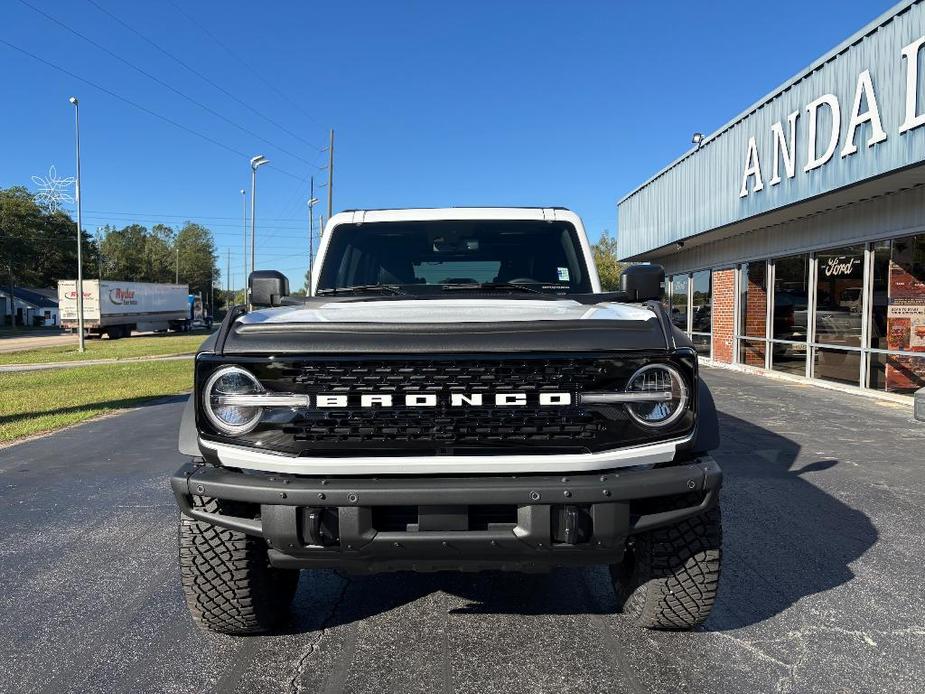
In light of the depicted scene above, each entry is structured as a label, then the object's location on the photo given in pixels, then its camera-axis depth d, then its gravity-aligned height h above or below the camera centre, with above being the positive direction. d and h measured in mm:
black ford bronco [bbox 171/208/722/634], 2312 -432
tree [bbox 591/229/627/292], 44041 +4717
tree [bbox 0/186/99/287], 61562 +7079
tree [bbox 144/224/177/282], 102250 +8363
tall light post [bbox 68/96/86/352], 25969 +1074
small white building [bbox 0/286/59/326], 72000 +925
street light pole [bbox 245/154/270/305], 41594 +9282
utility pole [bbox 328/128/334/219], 42031 +8700
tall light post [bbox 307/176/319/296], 47259 +7742
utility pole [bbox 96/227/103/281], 94062 +10959
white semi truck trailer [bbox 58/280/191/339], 38781 +634
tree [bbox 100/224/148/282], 97000 +9196
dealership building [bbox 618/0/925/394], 8766 +1883
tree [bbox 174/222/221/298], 106044 +9312
